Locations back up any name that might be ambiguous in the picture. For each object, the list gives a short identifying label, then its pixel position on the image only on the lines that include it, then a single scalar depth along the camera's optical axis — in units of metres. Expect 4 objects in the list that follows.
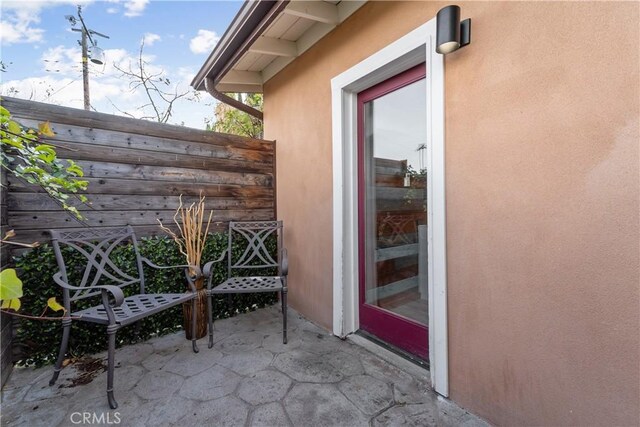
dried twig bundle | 2.61
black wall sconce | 1.59
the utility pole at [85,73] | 6.11
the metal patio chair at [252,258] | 2.55
